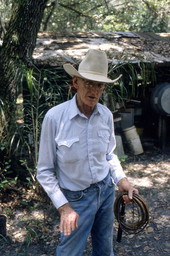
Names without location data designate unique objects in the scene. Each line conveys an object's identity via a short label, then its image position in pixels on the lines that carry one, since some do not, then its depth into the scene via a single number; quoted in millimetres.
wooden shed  6226
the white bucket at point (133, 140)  7539
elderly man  1998
